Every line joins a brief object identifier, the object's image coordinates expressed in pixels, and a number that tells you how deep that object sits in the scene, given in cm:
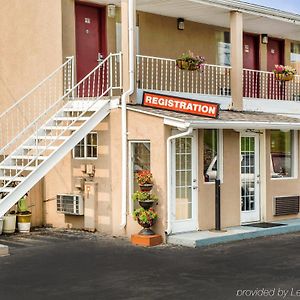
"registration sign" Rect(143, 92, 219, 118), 1314
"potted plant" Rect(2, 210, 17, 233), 1413
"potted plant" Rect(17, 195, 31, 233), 1433
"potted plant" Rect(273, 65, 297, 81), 1759
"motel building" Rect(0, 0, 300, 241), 1309
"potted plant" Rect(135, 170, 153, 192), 1252
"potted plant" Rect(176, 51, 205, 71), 1517
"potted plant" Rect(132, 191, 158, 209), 1244
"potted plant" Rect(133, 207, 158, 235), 1241
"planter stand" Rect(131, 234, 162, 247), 1231
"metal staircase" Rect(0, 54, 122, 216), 1236
